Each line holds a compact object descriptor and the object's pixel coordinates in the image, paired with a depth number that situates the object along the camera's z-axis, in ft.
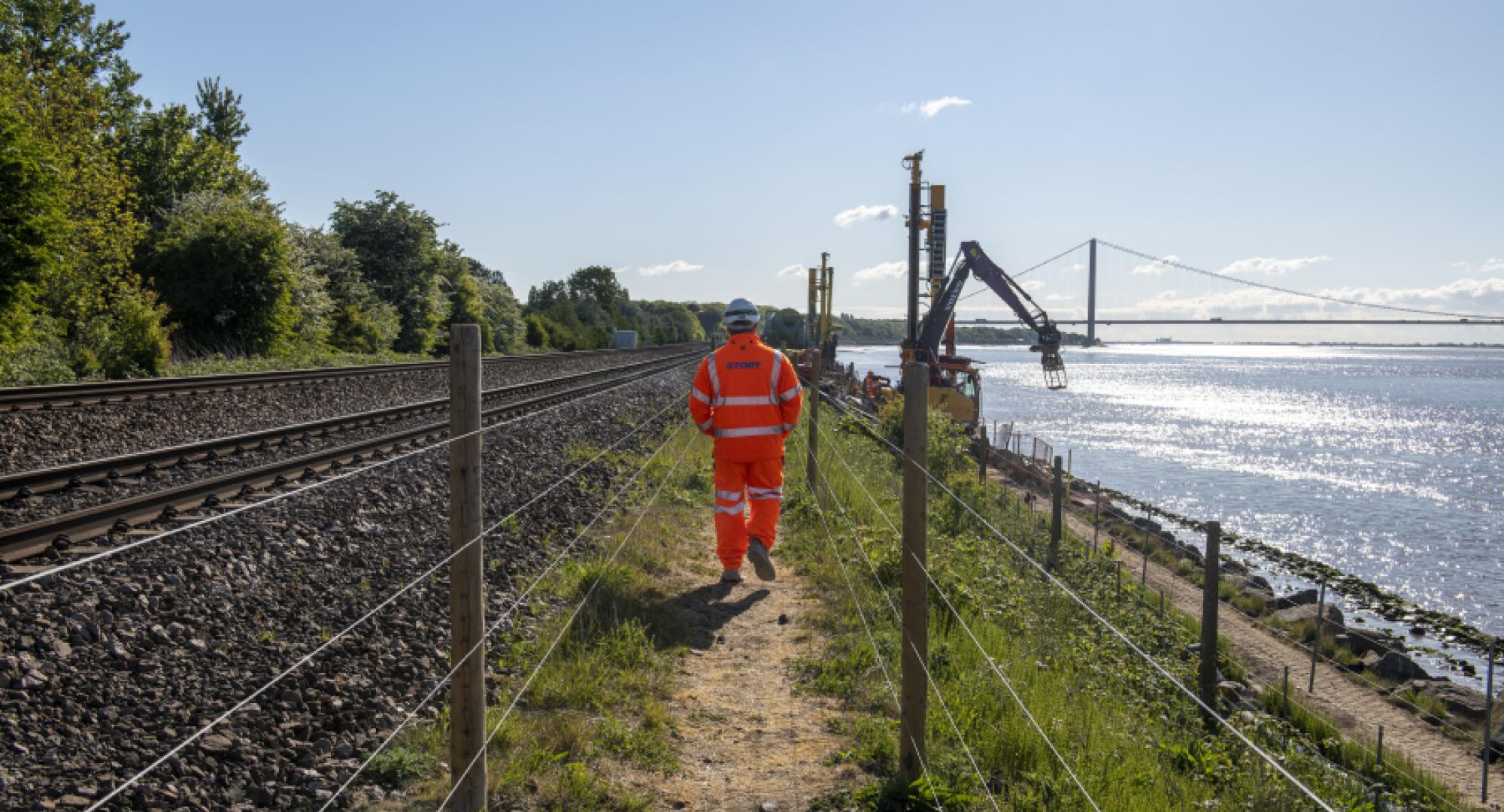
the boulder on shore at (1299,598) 48.44
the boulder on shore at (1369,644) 41.94
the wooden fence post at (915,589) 12.82
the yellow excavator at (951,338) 102.63
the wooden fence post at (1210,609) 26.11
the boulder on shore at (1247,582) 51.08
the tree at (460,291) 146.30
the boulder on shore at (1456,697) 34.22
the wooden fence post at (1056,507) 41.55
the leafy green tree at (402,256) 129.29
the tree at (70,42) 114.73
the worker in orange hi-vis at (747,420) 21.88
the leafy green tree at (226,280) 83.97
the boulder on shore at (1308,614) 44.47
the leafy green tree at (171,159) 107.65
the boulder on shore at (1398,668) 37.81
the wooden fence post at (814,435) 34.30
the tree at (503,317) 158.92
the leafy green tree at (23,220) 55.21
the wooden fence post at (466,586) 10.84
